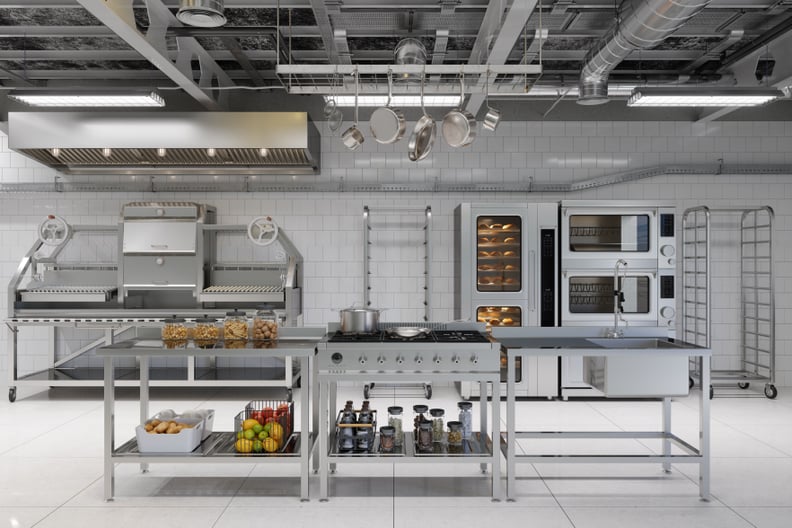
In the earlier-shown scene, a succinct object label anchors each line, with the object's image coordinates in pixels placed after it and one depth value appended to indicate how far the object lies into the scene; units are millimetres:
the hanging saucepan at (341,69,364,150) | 4160
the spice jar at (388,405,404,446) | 3959
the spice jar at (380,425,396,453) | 3812
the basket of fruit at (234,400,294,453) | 3785
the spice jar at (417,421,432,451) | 3812
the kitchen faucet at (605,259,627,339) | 4133
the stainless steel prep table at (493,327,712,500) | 3666
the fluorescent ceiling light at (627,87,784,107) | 5211
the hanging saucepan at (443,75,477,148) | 3926
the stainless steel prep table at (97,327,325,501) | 3598
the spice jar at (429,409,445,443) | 3902
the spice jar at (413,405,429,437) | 3883
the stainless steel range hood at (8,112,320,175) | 6242
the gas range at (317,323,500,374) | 3650
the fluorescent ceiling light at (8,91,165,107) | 5285
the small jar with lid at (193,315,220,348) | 3898
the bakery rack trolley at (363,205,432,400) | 6672
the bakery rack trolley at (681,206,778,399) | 6809
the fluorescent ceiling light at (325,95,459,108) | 4785
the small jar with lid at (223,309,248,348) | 3891
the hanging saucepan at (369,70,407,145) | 3805
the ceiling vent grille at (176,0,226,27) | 3816
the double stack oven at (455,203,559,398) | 6504
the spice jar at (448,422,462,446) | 3867
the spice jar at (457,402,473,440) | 3941
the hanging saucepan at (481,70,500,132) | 4324
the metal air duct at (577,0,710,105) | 3730
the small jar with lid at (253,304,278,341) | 3889
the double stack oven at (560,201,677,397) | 6551
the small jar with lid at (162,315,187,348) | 3818
